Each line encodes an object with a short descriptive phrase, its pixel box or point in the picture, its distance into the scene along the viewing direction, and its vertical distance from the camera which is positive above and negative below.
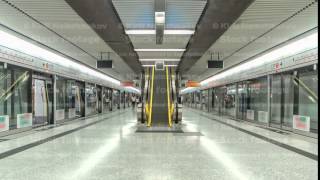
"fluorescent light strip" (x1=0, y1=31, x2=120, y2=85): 9.17 +1.64
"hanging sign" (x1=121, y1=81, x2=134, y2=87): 27.80 +1.03
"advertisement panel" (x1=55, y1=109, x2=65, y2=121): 13.62 -0.87
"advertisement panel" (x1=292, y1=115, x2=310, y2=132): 9.51 -0.88
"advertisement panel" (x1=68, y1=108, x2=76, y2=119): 15.86 -0.92
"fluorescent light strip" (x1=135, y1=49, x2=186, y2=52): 14.32 +2.11
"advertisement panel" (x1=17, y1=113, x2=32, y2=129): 10.18 -0.85
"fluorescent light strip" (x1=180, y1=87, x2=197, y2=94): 39.54 +0.75
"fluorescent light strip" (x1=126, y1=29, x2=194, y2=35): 10.20 +2.14
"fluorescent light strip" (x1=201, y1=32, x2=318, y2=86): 9.79 +1.64
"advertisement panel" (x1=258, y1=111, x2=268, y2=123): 12.87 -0.91
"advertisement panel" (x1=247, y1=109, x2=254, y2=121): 15.00 -0.95
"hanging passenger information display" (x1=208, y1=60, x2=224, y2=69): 14.17 +1.44
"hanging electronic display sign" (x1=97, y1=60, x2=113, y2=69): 14.08 +1.43
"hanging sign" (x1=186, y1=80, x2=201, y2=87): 27.17 +1.00
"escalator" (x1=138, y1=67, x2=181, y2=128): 13.59 -0.27
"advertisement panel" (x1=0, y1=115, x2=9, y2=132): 9.02 -0.82
